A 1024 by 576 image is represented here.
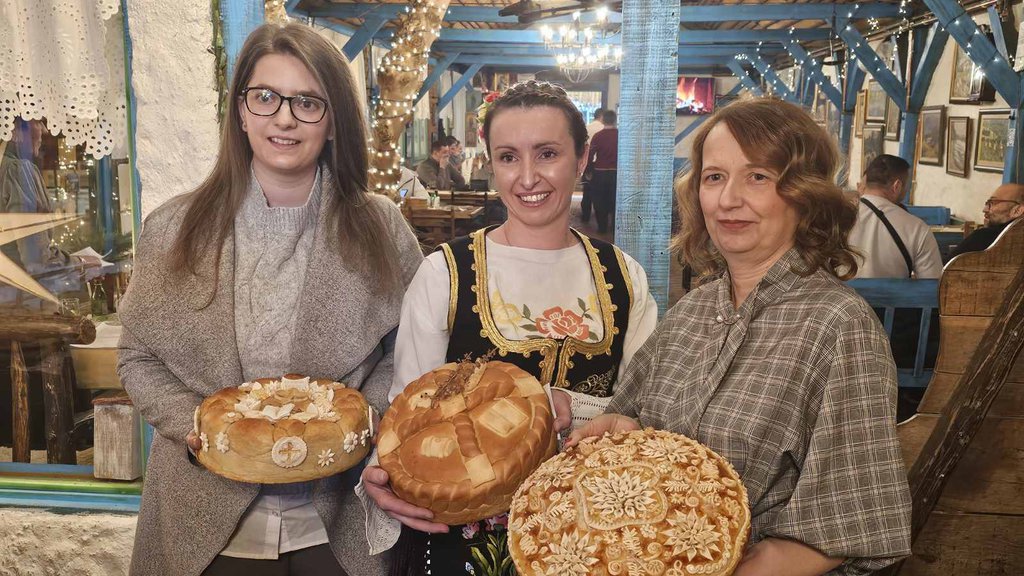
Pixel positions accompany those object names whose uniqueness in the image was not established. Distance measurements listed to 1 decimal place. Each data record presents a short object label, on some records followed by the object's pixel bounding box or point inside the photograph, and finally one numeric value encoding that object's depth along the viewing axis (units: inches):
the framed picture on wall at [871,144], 415.8
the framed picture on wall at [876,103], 411.8
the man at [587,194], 396.3
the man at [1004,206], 184.7
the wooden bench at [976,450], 79.4
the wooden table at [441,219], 277.0
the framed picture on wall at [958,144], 308.8
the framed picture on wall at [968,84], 288.0
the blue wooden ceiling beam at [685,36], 448.5
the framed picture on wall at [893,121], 388.5
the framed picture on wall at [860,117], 444.8
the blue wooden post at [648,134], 92.2
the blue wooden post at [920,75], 324.8
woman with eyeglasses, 66.2
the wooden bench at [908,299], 137.1
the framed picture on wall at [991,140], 276.4
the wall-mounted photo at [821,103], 516.1
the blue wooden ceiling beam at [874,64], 352.8
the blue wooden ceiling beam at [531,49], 522.9
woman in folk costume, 62.5
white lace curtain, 97.1
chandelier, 367.2
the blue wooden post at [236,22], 97.3
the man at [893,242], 163.5
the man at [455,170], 380.8
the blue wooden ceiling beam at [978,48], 252.2
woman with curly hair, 45.8
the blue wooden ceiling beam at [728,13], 346.0
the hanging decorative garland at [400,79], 208.5
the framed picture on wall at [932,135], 334.3
